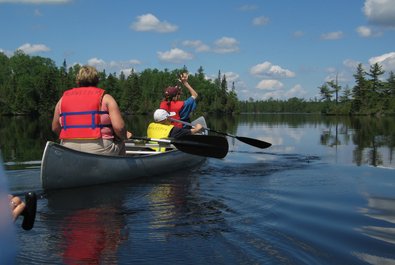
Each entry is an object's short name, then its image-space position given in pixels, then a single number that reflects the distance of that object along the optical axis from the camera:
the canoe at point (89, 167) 6.40
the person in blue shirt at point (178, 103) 10.28
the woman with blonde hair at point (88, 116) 6.53
